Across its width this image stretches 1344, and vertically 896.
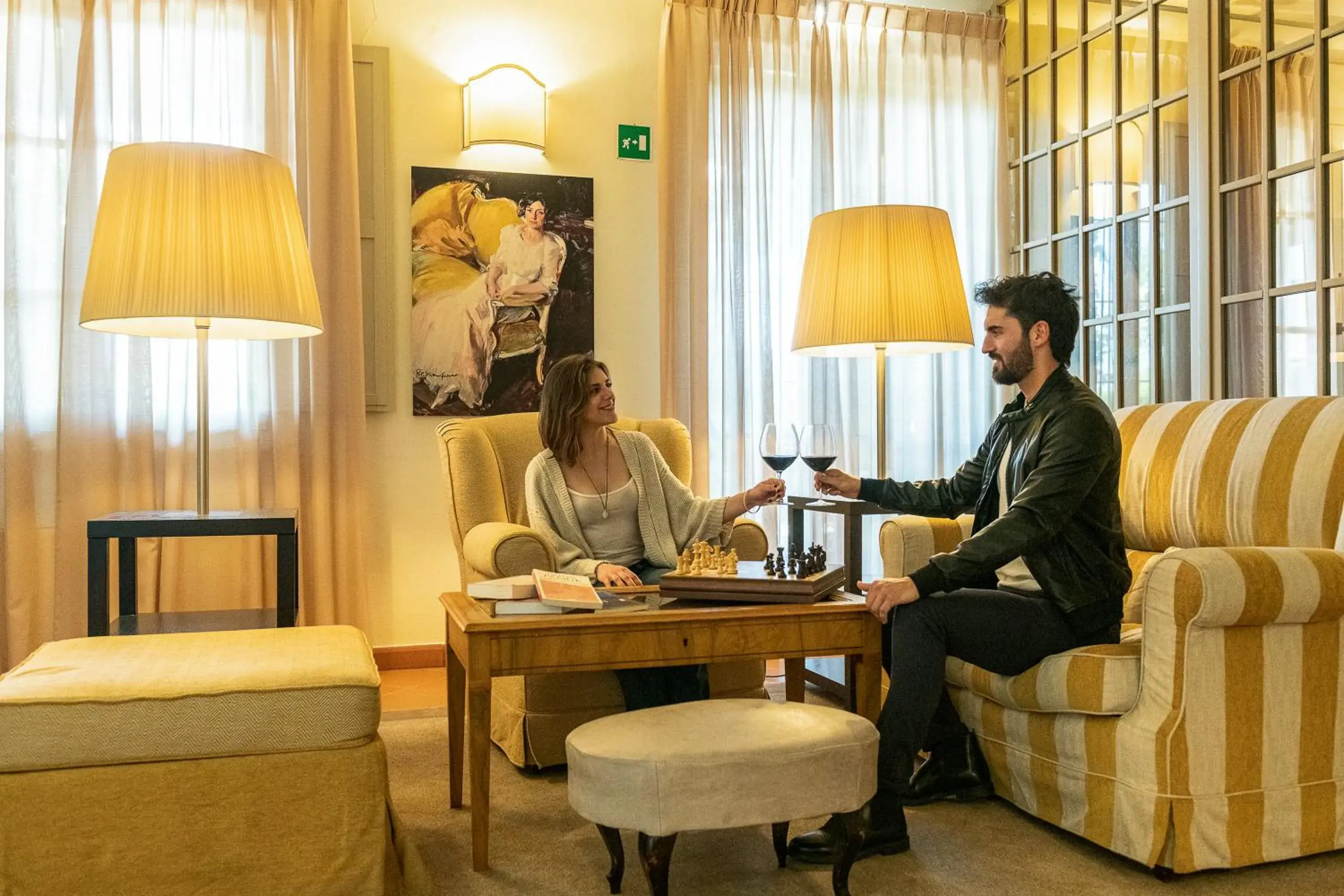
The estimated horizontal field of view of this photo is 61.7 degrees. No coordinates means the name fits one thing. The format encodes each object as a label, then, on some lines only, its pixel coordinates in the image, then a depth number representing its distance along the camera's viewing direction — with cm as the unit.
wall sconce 406
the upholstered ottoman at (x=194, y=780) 179
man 226
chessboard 227
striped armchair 211
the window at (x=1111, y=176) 387
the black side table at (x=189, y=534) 266
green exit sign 430
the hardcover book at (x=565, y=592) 215
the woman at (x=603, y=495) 296
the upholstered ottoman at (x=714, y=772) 182
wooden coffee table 210
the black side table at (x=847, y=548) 290
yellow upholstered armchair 275
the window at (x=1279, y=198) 325
